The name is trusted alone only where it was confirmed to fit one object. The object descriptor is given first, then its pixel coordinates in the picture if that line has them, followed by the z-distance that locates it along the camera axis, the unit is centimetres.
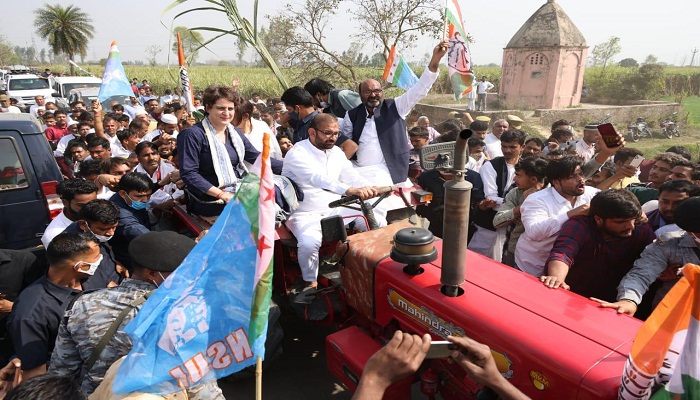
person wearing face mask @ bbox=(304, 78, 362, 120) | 545
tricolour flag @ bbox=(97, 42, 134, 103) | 681
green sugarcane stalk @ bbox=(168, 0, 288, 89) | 570
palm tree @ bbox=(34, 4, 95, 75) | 3412
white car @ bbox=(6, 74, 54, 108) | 1689
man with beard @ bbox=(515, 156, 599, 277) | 306
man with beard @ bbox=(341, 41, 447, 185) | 438
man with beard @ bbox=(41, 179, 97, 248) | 351
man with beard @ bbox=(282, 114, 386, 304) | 339
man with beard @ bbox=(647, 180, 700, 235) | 302
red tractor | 187
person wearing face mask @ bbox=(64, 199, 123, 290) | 312
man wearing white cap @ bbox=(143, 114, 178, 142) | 693
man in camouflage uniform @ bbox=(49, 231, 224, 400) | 202
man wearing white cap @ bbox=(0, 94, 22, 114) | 1123
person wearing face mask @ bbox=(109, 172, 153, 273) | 360
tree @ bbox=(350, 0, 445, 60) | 1134
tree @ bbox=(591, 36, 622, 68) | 5148
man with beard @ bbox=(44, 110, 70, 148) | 832
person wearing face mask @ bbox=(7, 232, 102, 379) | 237
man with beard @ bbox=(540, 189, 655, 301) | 261
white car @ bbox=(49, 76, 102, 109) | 1578
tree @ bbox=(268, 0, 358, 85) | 1163
